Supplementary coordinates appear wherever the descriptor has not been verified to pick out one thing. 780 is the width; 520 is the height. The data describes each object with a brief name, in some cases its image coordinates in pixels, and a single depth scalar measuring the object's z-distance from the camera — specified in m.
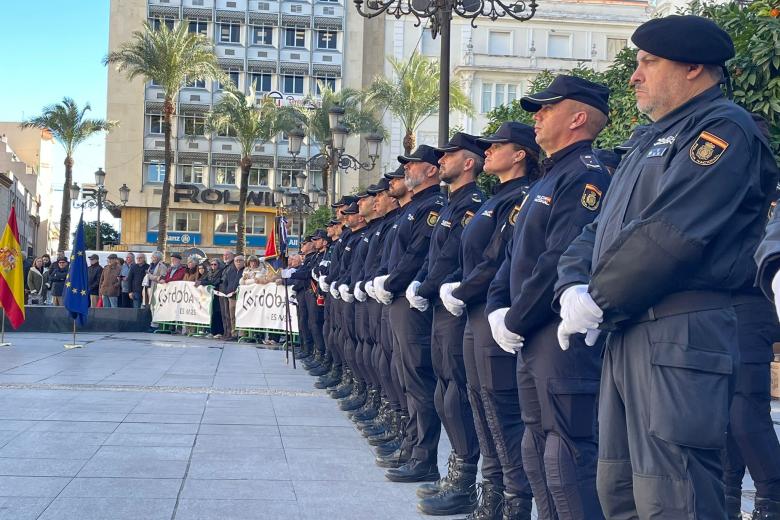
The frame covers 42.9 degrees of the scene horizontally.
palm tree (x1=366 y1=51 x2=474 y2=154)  45.47
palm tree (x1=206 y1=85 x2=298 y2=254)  51.41
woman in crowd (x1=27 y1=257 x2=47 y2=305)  29.45
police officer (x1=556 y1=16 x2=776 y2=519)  3.20
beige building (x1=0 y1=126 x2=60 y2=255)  99.31
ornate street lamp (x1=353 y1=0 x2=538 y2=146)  10.69
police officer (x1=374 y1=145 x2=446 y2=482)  7.13
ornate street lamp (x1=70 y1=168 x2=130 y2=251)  45.41
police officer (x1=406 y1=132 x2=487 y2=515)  6.25
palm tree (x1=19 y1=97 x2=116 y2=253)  56.31
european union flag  18.06
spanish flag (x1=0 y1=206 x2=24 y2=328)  17.91
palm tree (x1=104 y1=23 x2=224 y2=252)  46.47
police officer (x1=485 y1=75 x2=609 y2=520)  4.31
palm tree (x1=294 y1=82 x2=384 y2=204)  49.22
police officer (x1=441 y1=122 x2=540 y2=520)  5.29
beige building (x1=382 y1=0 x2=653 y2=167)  62.75
